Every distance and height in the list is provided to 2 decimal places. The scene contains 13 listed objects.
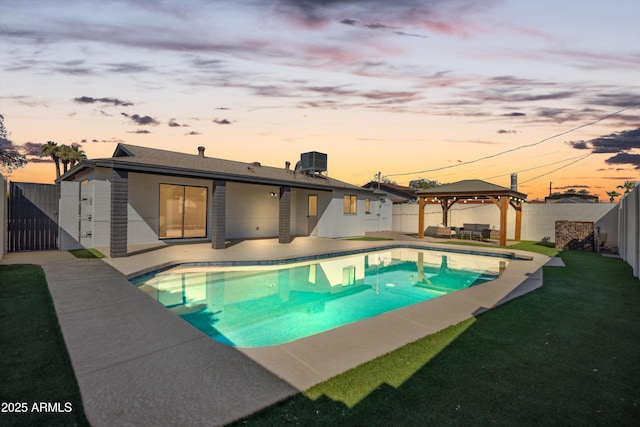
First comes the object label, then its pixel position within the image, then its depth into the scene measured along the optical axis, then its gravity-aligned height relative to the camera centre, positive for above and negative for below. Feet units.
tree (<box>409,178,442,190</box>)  200.43 +18.93
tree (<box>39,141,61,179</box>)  125.59 +21.94
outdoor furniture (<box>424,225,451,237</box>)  61.00 -3.71
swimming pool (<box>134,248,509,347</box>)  19.13 -6.78
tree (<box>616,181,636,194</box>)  143.20 +14.46
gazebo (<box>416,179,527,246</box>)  51.24 +3.15
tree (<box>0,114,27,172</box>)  70.33 +11.42
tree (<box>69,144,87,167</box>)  127.75 +21.14
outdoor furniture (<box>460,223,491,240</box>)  57.32 -3.23
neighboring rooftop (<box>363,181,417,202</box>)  115.05 +7.84
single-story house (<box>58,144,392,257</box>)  38.11 +1.02
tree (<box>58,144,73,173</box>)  126.72 +21.06
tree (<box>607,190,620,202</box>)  189.64 +13.92
